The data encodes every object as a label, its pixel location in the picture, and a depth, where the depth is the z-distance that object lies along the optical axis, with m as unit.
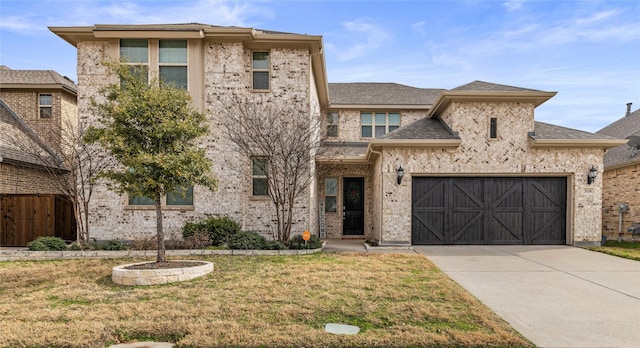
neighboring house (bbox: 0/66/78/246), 10.93
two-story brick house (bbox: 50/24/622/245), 10.66
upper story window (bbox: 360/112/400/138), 15.81
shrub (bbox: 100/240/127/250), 9.40
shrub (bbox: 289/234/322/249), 9.83
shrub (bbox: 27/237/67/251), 9.30
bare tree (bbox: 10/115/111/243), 10.05
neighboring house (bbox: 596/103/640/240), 12.47
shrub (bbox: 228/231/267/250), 9.51
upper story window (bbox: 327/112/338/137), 15.68
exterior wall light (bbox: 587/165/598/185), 10.52
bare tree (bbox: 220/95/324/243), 10.31
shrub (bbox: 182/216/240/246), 9.92
